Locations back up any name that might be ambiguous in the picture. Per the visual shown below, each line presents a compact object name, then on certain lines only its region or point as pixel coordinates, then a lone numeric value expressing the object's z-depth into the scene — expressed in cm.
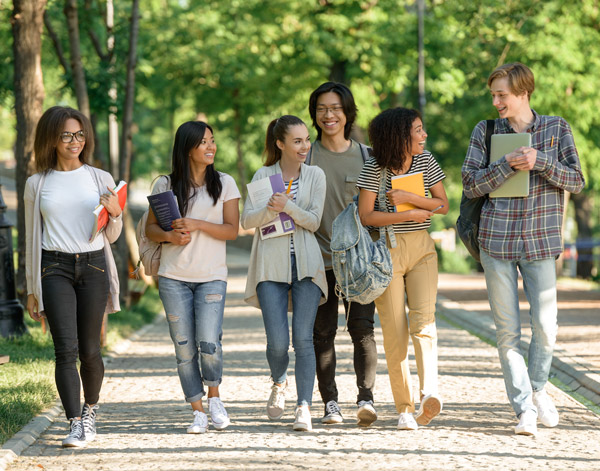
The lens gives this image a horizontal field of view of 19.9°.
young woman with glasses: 1017
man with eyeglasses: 1094
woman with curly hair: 1046
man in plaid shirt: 1042
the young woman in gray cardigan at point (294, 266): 1056
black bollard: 1785
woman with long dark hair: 1071
